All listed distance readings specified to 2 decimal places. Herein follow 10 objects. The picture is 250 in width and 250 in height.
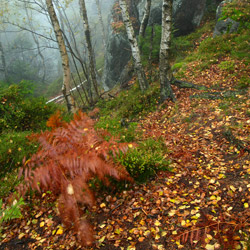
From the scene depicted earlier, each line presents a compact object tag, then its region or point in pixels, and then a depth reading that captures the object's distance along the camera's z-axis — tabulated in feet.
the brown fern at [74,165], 7.75
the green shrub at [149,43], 32.14
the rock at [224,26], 28.76
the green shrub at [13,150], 14.08
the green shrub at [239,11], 21.12
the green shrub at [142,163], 10.44
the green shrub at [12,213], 7.49
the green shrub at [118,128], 16.46
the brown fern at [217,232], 6.84
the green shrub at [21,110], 20.25
